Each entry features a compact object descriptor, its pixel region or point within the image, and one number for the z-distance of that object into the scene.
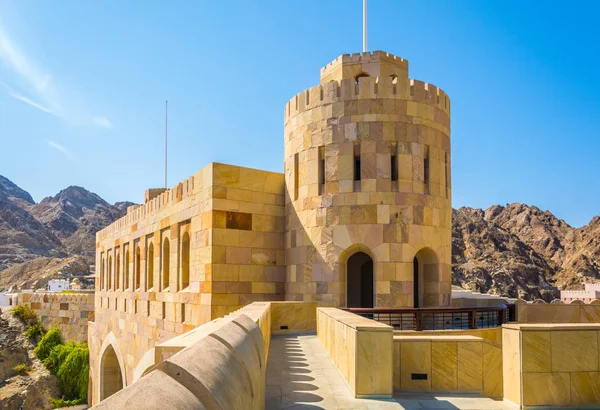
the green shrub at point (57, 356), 35.50
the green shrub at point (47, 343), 36.77
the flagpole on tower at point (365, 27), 19.35
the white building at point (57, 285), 58.40
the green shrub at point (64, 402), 33.31
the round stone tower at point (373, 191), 15.99
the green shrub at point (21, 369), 35.72
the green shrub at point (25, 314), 39.41
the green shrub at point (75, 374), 34.25
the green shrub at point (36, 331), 38.44
